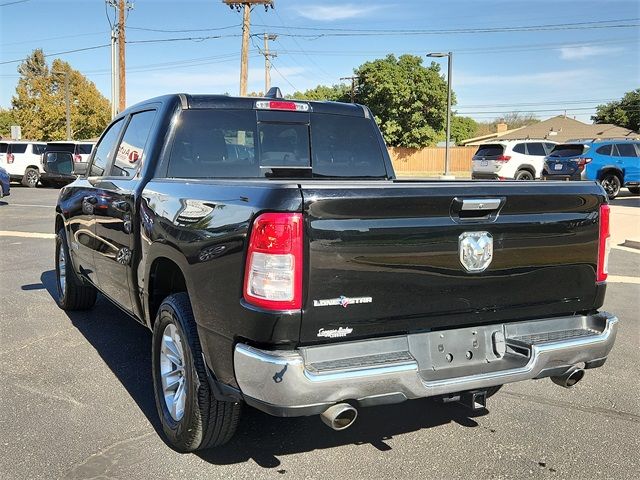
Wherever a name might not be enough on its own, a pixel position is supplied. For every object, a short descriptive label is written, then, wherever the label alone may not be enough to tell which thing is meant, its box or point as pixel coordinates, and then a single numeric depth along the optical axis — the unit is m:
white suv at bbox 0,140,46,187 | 25.61
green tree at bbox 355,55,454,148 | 49.75
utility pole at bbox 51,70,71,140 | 44.22
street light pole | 30.41
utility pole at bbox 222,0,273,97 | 27.83
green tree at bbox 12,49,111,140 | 54.70
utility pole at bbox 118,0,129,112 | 28.03
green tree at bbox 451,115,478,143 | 76.12
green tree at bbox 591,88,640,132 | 68.51
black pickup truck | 2.58
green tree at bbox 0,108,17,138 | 78.54
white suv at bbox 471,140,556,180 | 21.36
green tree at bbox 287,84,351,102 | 79.90
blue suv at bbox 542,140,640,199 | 20.09
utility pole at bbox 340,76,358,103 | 50.46
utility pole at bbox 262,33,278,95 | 48.97
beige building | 54.94
